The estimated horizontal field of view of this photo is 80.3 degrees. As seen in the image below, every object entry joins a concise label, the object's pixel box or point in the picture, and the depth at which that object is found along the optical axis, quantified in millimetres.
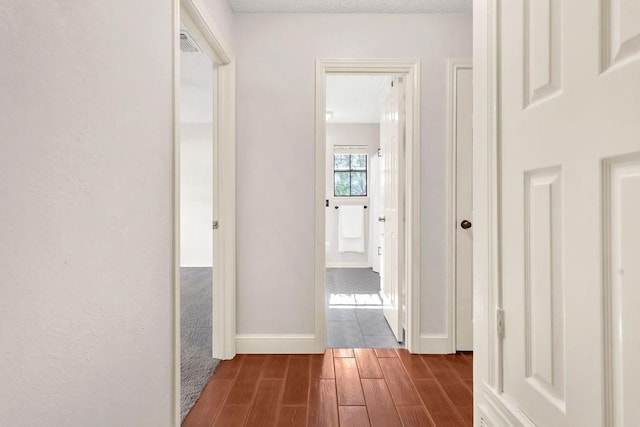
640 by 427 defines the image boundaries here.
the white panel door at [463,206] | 2668
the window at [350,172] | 6484
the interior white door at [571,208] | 566
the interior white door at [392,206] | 2830
